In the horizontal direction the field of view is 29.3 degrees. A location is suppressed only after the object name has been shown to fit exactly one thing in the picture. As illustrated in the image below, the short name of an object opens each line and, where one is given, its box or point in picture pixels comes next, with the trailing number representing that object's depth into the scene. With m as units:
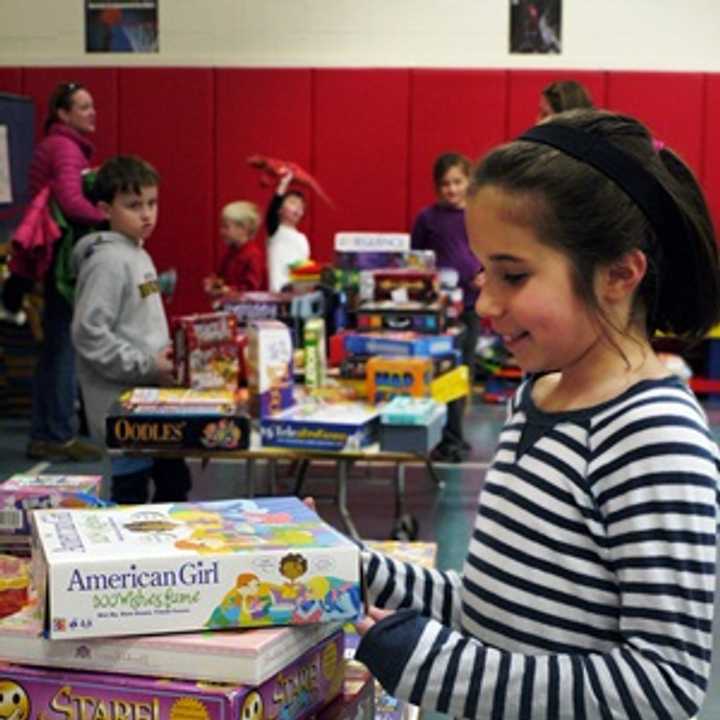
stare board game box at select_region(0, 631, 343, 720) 1.34
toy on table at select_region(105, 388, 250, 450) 3.69
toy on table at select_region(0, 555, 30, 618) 1.66
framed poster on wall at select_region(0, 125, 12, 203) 8.07
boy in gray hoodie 4.20
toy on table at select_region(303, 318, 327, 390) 4.22
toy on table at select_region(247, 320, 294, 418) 3.79
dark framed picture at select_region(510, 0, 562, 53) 9.11
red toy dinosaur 8.23
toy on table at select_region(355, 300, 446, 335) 4.72
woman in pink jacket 6.12
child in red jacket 7.15
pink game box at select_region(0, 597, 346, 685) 1.35
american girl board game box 1.35
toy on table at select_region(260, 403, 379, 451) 3.78
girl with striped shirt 1.26
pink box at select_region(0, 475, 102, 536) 2.03
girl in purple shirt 6.59
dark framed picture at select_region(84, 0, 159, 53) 9.22
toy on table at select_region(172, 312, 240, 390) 3.92
